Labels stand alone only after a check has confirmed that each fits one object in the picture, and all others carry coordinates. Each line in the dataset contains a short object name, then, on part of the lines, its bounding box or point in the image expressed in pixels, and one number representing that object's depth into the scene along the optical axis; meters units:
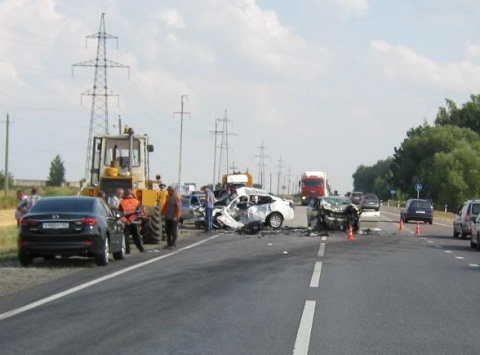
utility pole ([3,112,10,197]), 73.34
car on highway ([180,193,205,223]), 43.76
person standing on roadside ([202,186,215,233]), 37.75
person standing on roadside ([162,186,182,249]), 27.42
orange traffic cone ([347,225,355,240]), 35.06
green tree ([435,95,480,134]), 138.00
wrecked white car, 41.34
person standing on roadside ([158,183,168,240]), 30.20
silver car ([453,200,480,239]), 36.12
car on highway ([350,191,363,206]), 73.79
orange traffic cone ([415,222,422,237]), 39.16
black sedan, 19.94
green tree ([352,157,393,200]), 168.70
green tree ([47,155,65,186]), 161.35
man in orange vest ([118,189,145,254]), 24.66
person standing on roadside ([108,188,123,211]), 26.33
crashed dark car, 38.47
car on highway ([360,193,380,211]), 72.19
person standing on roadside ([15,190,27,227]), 26.77
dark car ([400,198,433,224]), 55.38
